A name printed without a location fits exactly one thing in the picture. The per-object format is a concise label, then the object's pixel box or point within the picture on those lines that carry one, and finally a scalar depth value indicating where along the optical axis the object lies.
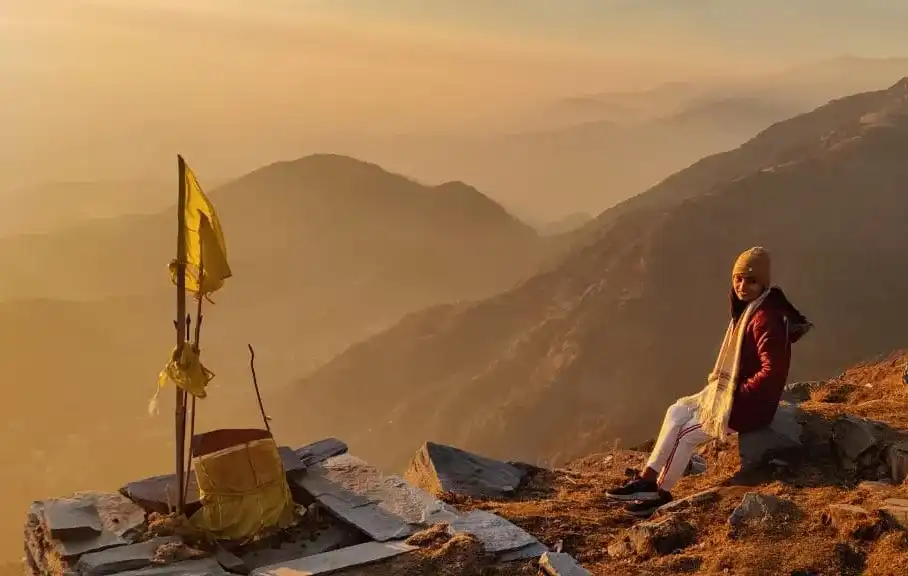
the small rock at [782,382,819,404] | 10.24
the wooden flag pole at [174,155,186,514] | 5.23
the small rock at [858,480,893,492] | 5.86
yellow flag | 5.30
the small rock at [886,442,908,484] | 6.05
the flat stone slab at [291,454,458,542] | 5.66
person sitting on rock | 6.00
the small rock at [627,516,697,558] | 5.55
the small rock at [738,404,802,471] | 6.56
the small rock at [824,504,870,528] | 5.28
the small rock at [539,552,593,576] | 4.81
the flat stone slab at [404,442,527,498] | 8.14
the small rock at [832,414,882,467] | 6.43
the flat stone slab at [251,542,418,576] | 4.97
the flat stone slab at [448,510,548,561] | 5.25
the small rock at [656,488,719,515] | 6.10
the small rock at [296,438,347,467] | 7.11
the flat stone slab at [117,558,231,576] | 5.05
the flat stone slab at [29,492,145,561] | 5.43
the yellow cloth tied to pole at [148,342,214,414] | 5.25
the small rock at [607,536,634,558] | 5.62
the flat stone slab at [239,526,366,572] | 5.45
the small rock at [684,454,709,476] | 7.86
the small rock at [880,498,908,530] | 5.09
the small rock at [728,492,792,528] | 5.54
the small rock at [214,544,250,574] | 5.23
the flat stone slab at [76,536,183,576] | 5.11
